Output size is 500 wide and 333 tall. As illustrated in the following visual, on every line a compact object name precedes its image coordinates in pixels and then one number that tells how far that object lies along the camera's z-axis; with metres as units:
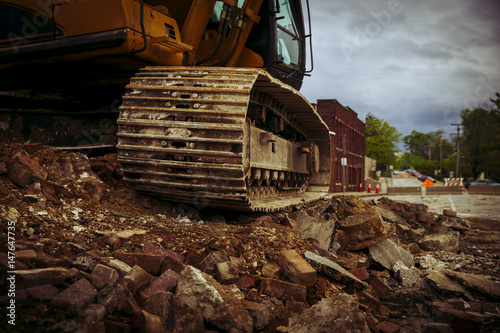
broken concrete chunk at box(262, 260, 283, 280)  3.51
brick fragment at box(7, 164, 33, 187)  3.87
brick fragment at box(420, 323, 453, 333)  3.02
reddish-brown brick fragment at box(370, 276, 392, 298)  4.08
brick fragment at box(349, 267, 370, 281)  4.19
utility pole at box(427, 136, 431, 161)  114.05
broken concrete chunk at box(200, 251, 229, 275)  3.33
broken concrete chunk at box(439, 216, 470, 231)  8.55
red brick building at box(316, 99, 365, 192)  29.08
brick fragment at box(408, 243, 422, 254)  6.40
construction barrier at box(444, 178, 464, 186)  33.19
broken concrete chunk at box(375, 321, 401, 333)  3.15
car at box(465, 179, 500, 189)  49.24
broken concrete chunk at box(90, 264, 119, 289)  2.73
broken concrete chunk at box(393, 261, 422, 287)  4.59
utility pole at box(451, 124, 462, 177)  74.38
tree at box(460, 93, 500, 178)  67.18
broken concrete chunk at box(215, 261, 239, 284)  3.21
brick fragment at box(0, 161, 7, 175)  3.83
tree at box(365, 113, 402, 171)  56.63
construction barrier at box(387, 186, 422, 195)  26.87
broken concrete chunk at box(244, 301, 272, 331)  2.84
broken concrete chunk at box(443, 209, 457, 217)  9.59
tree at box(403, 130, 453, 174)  107.50
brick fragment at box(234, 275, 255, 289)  3.31
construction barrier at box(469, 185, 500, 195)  28.56
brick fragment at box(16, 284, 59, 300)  2.27
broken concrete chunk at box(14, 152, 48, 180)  4.11
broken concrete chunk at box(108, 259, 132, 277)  2.91
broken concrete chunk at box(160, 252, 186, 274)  3.20
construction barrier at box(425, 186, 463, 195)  26.70
